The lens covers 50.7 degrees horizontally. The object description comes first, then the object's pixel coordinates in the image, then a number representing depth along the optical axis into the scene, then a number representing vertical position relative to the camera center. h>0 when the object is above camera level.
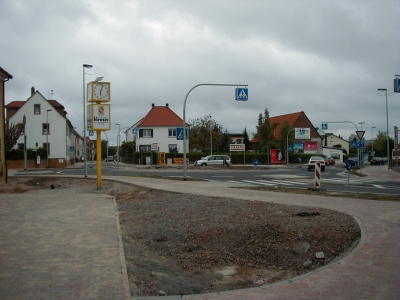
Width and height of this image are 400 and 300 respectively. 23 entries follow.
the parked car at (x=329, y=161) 68.81 -1.00
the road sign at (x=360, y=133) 31.43 +1.62
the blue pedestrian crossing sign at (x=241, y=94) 23.53 +3.48
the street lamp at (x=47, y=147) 56.91 +1.53
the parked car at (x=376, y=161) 76.94 -1.17
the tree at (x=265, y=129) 81.19 +5.21
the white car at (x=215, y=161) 53.28 -0.54
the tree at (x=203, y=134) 87.19 +4.78
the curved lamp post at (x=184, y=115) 23.86 +2.47
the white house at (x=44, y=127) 59.91 +4.58
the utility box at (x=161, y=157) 64.56 +0.05
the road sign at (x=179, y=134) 26.69 +1.48
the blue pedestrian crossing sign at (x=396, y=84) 24.02 +4.04
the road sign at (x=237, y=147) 52.44 +1.16
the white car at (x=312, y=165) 46.88 -1.07
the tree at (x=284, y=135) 77.92 +3.99
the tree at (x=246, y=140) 110.21 +4.42
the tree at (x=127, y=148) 88.06 +2.20
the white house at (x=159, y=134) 74.31 +4.14
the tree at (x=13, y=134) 54.99 +3.32
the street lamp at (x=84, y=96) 30.02 +4.88
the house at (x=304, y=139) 87.15 +4.14
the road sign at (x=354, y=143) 33.78 +0.96
